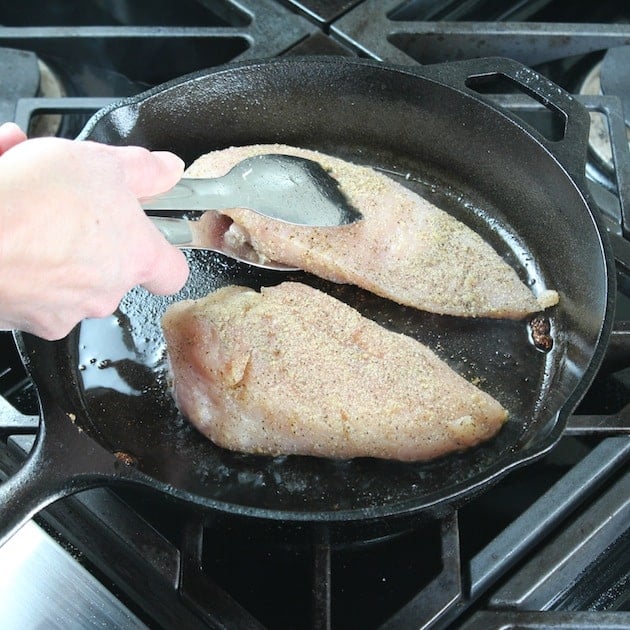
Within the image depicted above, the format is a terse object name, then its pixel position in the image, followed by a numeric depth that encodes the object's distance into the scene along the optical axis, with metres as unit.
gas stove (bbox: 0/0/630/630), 0.61
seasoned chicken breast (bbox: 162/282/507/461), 0.65
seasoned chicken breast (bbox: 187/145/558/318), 0.71
